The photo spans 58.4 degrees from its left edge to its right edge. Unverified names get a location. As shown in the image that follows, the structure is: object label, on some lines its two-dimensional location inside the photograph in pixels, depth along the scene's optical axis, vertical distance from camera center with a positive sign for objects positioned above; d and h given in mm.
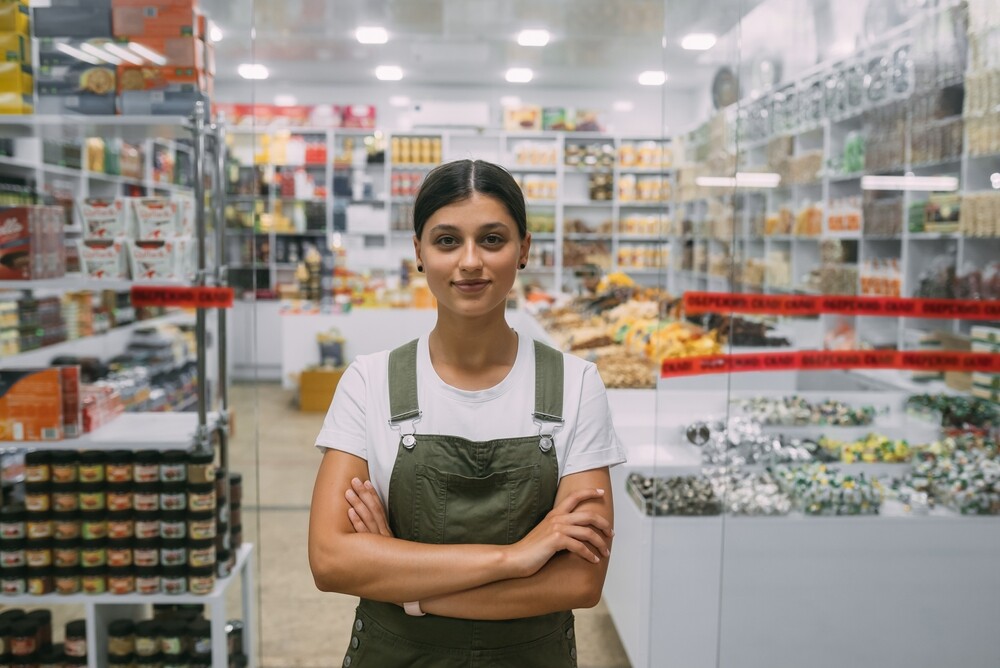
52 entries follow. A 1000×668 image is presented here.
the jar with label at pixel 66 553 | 2564 -871
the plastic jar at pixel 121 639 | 2629 -1145
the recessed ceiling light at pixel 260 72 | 9289 +1882
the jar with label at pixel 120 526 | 2559 -792
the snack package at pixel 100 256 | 2539 -20
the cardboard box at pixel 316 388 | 7898 -1221
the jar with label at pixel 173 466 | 2549 -616
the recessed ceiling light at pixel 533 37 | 7641 +1856
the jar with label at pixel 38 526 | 2557 -792
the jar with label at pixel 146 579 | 2578 -949
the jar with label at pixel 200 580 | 2604 -961
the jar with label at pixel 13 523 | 2566 -789
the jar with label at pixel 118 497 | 2559 -709
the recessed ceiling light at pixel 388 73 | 9353 +1894
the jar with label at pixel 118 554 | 2566 -873
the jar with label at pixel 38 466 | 2553 -622
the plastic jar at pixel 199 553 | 2588 -877
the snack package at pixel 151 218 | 2584 +90
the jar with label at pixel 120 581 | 2572 -952
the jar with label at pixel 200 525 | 2586 -795
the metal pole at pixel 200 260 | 2514 -31
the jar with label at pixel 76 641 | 2600 -1137
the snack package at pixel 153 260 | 2557 -31
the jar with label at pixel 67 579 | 2572 -949
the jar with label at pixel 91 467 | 2557 -621
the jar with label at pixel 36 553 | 2553 -867
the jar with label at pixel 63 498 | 2564 -713
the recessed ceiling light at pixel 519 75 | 9109 +1827
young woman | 1264 -332
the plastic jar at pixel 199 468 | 2561 -624
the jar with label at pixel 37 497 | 2555 -708
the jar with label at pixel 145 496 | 2551 -703
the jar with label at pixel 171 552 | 2580 -871
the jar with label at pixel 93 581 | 2572 -952
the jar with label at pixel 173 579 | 2592 -955
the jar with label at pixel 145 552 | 2570 -869
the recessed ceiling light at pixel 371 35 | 7707 +1897
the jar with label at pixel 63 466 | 2562 -621
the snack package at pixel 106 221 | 2578 +80
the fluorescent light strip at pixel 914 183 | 2621 +213
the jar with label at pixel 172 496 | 2551 -703
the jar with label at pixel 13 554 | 2561 -872
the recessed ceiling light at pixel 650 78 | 8922 +1774
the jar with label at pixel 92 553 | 2566 -872
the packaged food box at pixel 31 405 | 2557 -446
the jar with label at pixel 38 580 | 2559 -947
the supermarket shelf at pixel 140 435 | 2578 -553
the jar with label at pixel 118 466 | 2553 -618
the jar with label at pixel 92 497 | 2559 -707
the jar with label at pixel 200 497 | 2564 -710
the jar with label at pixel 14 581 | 2564 -951
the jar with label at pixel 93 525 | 2562 -791
